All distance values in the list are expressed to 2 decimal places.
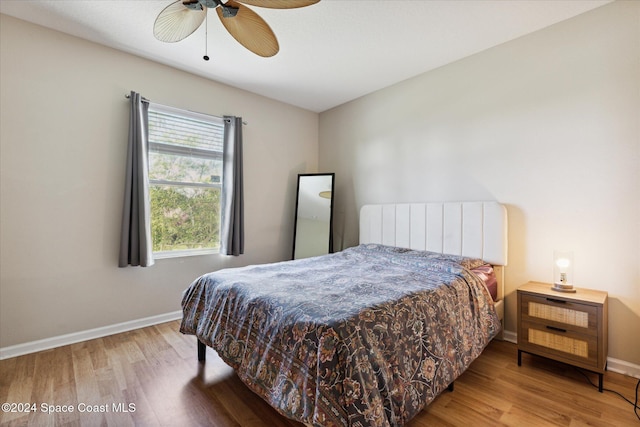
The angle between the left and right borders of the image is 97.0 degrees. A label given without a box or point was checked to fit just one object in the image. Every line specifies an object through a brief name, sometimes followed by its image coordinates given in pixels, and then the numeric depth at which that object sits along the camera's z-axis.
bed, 1.21
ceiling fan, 1.59
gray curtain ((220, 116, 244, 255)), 3.48
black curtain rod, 2.86
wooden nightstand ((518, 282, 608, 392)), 1.87
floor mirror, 3.93
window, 3.13
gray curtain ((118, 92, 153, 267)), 2.75
